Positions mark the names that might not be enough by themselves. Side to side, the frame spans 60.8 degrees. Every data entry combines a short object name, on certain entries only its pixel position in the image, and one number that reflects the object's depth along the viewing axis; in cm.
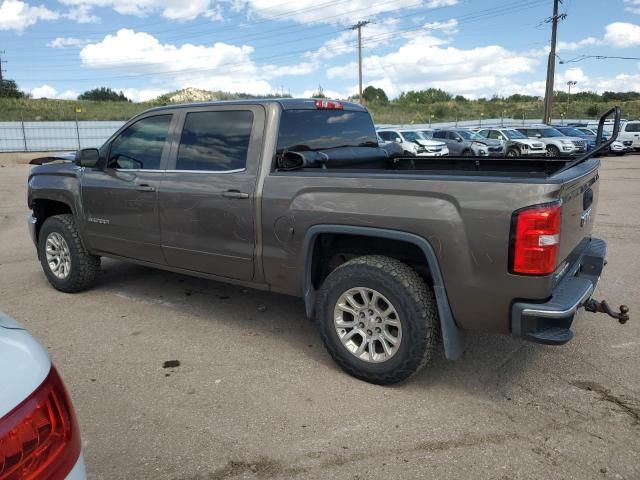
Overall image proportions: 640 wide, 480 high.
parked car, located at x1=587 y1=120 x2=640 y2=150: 2798
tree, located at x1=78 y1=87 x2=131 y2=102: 7645
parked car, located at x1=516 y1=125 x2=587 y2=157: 2428
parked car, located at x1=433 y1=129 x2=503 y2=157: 2381
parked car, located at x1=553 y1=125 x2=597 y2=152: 2576
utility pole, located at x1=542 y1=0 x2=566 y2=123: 3478
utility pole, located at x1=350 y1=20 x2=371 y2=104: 4644
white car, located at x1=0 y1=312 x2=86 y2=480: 134
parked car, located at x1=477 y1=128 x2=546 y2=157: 2409
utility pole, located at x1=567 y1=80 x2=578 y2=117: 7256
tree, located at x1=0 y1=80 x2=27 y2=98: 6538
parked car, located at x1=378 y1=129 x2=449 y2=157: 2203
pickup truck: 299
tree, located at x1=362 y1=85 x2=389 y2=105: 8914
